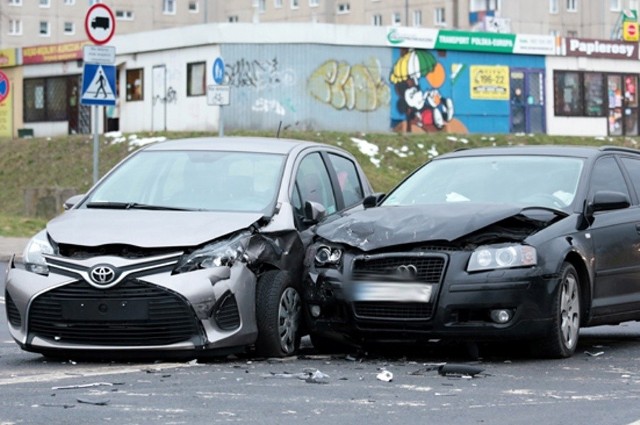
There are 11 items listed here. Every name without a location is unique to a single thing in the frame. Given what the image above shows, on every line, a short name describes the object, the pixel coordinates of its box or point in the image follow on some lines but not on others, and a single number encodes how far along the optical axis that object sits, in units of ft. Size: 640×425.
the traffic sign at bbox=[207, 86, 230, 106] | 79.66
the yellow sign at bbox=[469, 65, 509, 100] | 170.91
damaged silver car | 29.53
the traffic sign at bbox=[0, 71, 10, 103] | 94.58
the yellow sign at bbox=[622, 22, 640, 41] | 222.07
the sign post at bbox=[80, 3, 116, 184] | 65.72
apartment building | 318.24
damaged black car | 30.60
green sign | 168.66
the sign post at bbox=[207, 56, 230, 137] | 79.66
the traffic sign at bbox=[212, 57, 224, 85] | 89.71
